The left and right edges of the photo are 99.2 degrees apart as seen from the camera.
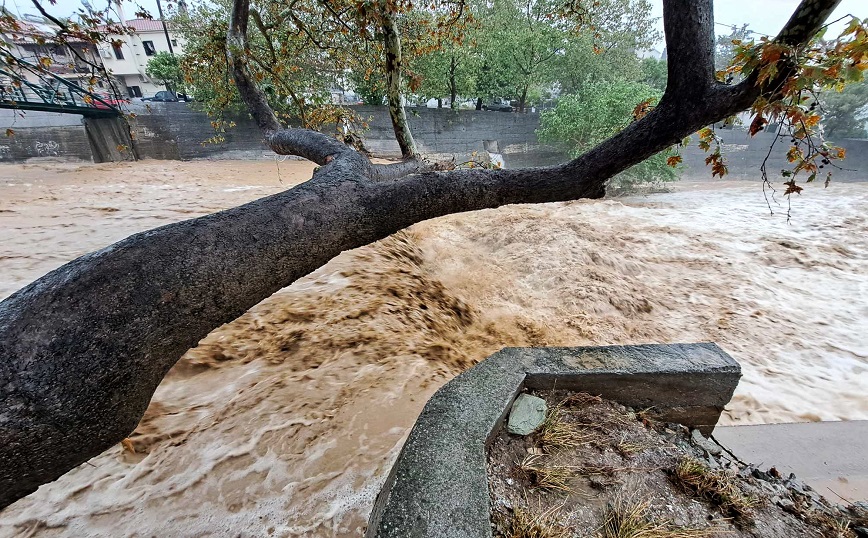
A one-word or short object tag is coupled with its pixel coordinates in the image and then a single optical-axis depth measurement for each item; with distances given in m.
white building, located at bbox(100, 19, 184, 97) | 26.08
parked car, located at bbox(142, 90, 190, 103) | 17.26
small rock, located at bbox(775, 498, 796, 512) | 1.94
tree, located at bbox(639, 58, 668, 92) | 21.59
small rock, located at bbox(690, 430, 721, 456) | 2.29
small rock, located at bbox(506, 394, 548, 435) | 2.03
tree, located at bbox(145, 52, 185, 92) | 16.02
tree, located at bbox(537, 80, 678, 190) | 13.39
